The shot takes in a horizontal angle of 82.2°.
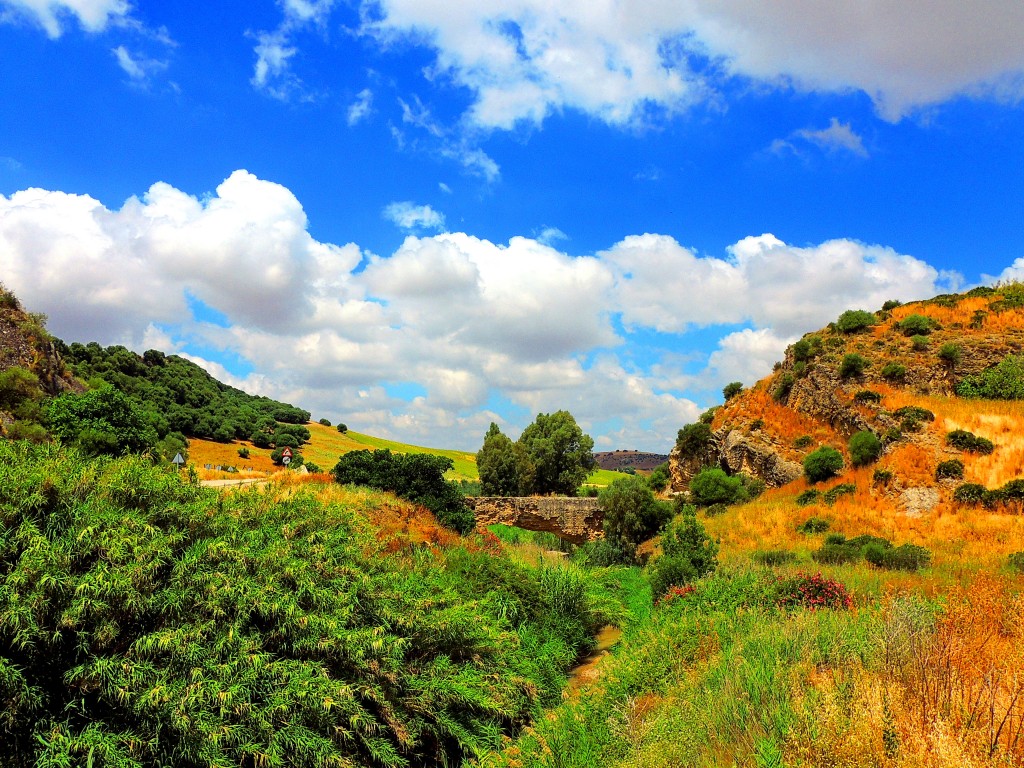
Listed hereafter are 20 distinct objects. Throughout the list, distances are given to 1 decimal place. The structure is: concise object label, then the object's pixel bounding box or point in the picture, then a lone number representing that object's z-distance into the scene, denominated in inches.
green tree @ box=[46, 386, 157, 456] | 1022.4
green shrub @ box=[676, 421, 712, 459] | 1589.6
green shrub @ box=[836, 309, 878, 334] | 1475.1
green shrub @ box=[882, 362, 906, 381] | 1214.9
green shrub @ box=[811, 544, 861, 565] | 697.6
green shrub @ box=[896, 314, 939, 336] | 1363.2
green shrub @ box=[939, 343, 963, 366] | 1232.8
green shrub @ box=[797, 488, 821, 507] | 1024.9
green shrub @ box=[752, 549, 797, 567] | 682.9
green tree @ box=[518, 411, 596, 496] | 2003.0
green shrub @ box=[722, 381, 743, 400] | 1753.8
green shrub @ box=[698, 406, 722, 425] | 1724.9
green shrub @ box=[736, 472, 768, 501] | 1240.8
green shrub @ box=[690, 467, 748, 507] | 1255.5
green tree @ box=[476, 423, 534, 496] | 1923.0
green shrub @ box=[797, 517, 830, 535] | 893.8
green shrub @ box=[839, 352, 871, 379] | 1245.7
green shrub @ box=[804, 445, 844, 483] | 1072.2
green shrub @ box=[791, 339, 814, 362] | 1418.3
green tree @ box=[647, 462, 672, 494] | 1709.0
